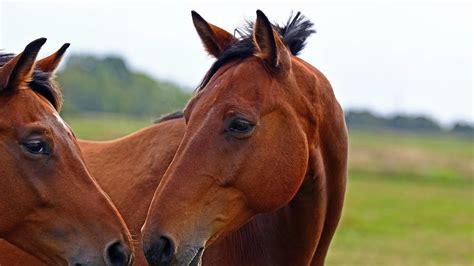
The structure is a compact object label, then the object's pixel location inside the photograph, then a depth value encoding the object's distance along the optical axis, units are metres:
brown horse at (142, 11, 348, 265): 10.14
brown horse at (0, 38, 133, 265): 9.84
